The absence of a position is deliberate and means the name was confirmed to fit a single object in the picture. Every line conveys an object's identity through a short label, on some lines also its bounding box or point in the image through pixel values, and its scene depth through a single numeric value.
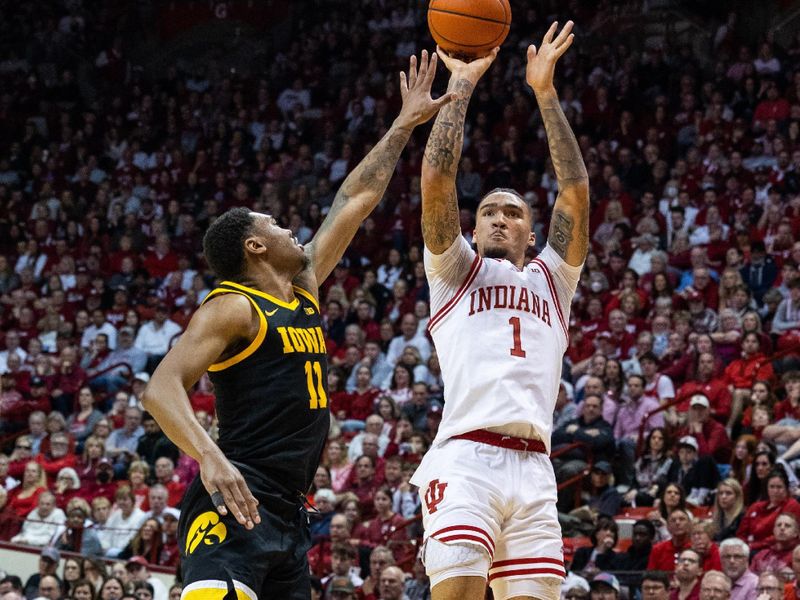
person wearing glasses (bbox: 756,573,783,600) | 9.69
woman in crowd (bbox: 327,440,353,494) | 13.94
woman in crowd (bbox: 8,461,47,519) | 15.03
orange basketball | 6.47
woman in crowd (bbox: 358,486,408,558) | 12.53
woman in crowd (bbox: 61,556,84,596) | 12.93
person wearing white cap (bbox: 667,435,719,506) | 12.08
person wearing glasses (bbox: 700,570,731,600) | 9.62
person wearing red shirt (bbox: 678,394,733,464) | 12.48
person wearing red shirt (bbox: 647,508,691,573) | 10.93
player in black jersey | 4.97
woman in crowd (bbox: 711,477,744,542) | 11.27
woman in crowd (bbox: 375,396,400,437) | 14.61
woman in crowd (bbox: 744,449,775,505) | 11.49
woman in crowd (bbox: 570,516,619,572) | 11.20
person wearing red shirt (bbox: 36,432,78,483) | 15.81
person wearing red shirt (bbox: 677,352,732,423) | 13.07
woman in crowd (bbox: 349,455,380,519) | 13.56
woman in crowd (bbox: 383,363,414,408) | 15.34
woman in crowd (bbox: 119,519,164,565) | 13.44
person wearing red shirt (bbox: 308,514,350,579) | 12.35
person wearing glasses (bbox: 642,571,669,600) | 9.98
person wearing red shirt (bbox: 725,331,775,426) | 12.93
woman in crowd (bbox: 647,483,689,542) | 11.24
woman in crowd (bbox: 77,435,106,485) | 15.59
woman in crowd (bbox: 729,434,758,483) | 11.95
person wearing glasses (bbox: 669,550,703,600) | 10.16
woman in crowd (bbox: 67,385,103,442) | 16.75
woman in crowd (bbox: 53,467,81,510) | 15.20
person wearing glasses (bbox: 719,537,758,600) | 10.04
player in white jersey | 5.64
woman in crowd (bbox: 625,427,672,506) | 12.37
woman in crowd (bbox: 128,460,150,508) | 14.48
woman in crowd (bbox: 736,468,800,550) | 10.90
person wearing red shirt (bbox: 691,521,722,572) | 10.52
